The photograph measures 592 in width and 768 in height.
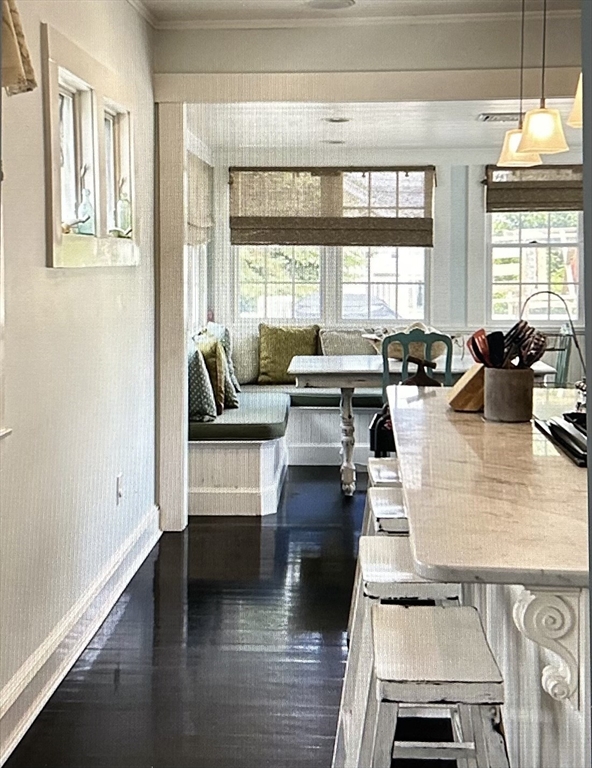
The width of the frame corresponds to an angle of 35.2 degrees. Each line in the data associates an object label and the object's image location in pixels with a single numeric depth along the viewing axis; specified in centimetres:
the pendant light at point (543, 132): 310
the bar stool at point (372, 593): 208
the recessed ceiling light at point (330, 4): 393
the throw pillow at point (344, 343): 673
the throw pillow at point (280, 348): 621
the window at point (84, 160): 273
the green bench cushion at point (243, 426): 490
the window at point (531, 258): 739
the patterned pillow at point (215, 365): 532
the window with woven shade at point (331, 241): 528
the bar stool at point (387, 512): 255
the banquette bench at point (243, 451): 491
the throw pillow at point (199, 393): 499
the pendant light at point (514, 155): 353
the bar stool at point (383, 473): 310
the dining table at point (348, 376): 530
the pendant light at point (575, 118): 246
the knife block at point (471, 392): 274
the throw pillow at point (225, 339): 533
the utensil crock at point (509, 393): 252
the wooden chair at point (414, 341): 507
